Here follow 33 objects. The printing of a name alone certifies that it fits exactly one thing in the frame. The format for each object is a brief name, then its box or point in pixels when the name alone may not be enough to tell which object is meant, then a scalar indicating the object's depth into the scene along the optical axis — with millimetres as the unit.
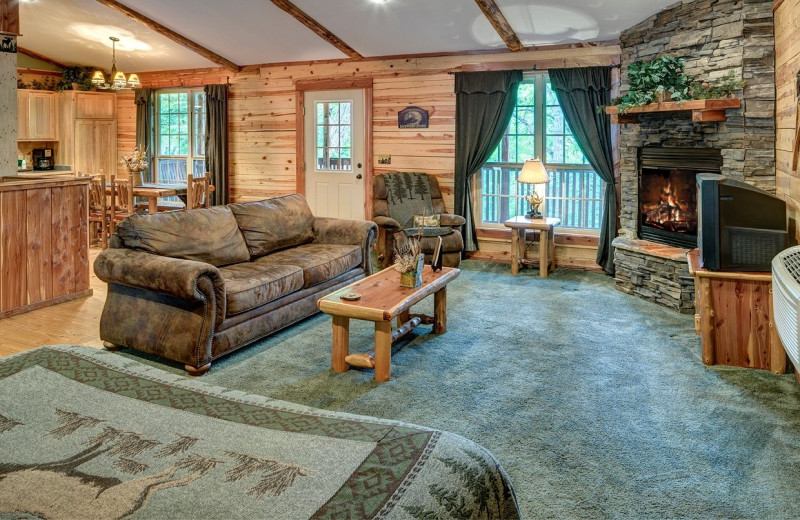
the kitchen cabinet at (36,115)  9055
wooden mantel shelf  4758
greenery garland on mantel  5113
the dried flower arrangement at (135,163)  7777
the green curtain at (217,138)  8602
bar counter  4863
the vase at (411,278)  4059
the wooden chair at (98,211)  7521
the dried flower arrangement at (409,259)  4051
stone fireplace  4676
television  3883
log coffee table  3593
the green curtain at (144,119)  9250
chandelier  7547
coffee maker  9359
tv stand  3842
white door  7918
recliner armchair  6444
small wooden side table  6453
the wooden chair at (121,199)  7418
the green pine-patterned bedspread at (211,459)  1283
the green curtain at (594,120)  6461
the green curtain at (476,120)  6930
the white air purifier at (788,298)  2611
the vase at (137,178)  9320
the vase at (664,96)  5250
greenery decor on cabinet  9422
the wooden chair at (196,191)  7422
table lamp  6516
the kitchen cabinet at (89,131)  9289
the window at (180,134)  9047
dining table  7445
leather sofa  3682
